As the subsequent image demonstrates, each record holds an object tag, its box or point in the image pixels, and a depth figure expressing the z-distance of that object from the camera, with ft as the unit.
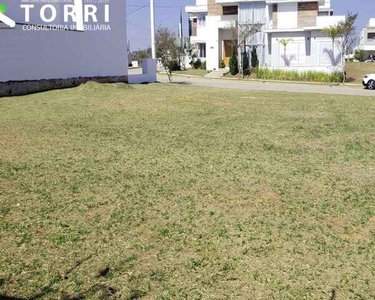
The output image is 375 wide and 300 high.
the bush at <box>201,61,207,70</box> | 151.08
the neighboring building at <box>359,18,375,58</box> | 212.23
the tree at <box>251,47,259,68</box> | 130.82
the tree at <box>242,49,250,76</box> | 125.49
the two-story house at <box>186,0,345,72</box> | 119.96
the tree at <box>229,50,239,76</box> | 126.00
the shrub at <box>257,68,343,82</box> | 108.17
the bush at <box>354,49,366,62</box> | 186.91
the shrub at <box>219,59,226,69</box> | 144.66
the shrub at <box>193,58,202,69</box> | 154.10
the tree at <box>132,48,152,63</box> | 184.98
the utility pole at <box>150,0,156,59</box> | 92.79
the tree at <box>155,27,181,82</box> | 133.57
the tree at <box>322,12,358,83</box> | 108.17
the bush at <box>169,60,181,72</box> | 142.14
